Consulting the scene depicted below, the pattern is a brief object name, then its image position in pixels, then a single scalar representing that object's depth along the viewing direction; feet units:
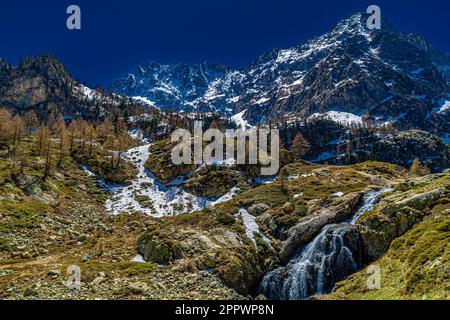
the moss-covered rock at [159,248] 150.82
